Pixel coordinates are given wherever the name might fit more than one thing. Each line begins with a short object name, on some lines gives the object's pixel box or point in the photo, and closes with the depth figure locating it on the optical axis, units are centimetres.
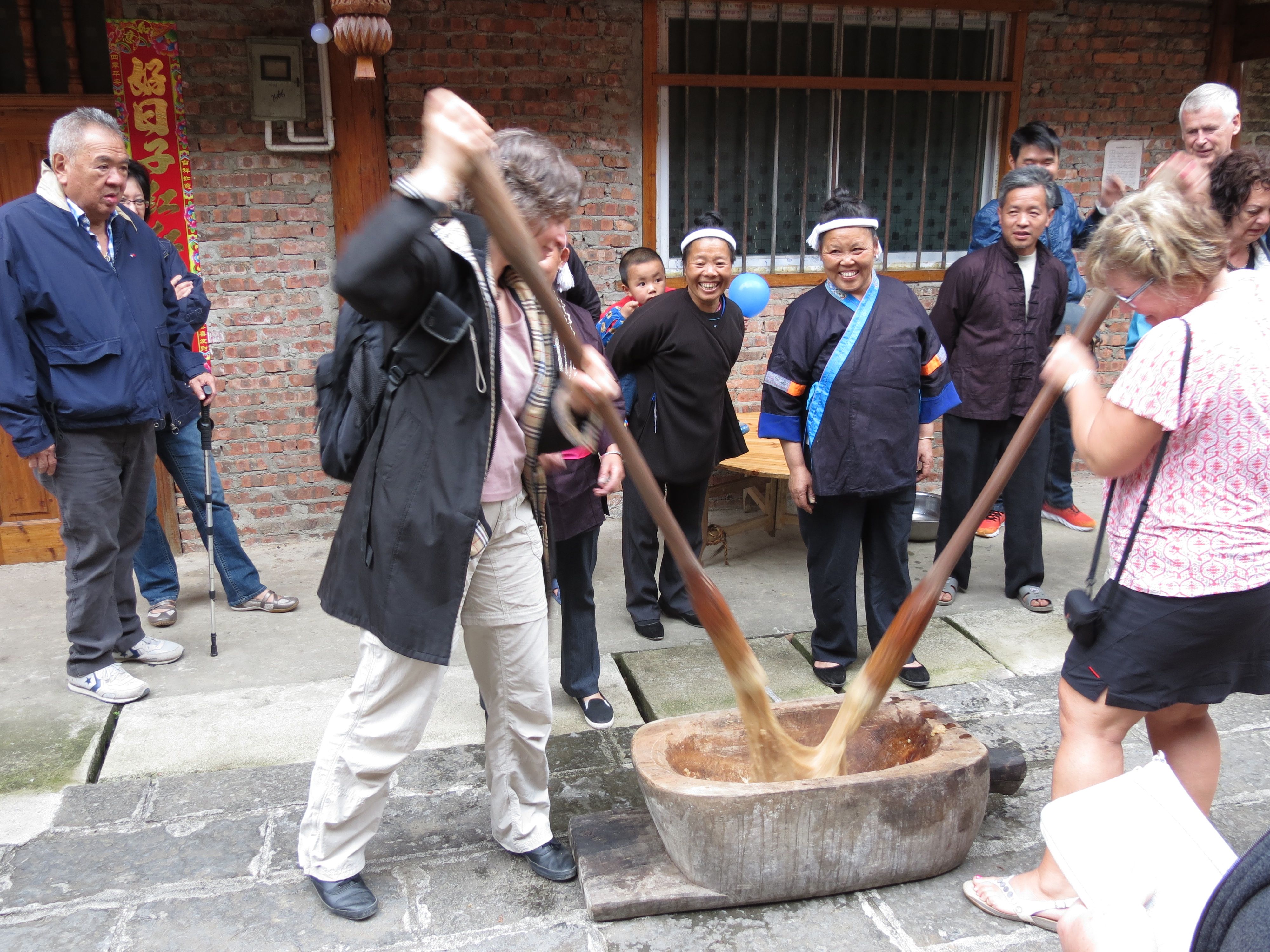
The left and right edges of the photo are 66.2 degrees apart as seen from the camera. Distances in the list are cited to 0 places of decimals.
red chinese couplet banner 478
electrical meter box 490
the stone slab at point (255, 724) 345
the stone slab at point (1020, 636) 423
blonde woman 214
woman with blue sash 373
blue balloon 551
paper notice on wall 641
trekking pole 430
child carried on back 464
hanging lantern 425
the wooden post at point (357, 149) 509
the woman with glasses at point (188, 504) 433
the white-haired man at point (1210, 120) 429
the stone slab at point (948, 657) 411
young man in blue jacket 489
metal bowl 579
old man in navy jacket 358
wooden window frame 562
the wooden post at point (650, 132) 554
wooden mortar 249
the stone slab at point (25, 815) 299
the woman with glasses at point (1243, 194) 351
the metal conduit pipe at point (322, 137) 498
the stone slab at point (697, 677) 388
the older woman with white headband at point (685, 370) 418
